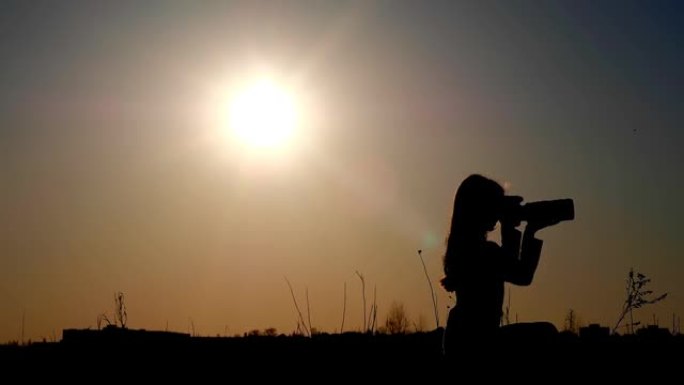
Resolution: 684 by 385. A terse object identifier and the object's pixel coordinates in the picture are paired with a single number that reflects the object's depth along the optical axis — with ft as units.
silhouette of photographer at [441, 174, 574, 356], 20.18
